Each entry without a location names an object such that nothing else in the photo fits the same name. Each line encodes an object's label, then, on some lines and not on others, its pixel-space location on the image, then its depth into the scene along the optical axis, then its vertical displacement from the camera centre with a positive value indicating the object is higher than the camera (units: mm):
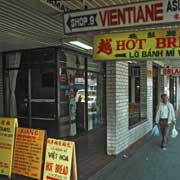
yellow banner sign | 5902 +798
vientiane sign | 4180 +985
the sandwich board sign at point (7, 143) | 6270 -1094
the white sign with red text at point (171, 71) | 17125 +815
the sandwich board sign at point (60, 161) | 5199 -1230
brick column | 8297 -545
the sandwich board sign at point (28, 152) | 5922 -1229
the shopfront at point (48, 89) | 9672 -43
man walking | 10149 -940
